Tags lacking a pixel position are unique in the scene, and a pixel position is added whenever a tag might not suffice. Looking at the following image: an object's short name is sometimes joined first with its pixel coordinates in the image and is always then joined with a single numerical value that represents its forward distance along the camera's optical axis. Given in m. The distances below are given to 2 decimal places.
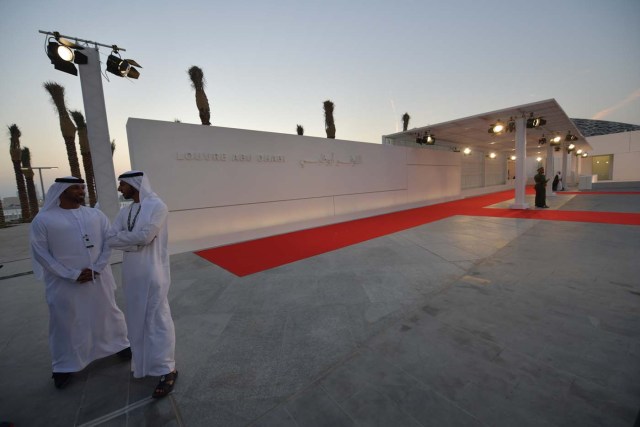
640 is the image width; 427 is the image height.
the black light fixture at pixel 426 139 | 12.04
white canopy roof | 9.09
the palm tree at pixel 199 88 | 11.66
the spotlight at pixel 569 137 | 13.42
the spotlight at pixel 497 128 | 9.51
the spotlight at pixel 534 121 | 9.22
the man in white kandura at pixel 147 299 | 2.02
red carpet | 5.41
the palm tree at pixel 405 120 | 25.31
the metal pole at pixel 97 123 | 5.19
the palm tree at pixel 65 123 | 13.41
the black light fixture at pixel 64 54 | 4.62
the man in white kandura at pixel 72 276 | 2.15
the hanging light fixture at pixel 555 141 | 12.62
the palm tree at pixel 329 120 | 19.67
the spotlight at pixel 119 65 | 5.29
